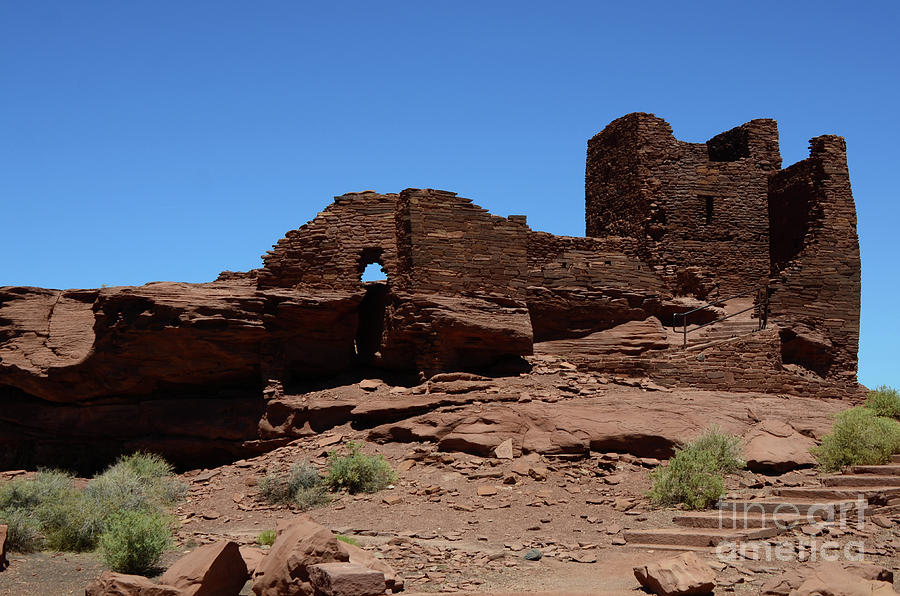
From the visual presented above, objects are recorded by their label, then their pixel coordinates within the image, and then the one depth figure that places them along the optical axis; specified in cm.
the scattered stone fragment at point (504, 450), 1494
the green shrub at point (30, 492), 1454
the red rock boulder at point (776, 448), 1417
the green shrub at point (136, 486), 1446
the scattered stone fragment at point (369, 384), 1859
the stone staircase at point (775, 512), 1045
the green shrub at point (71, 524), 1255
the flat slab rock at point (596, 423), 1509
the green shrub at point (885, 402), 1920
